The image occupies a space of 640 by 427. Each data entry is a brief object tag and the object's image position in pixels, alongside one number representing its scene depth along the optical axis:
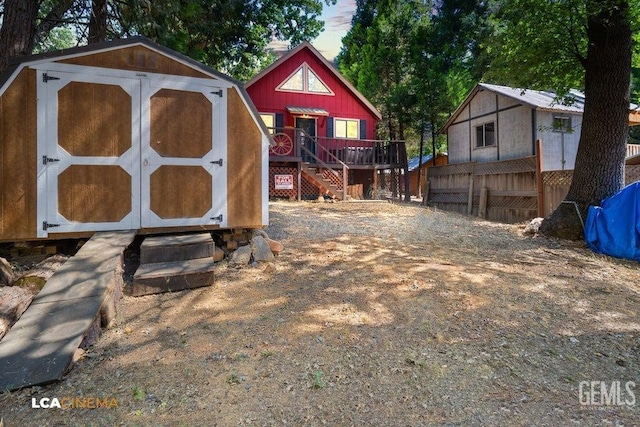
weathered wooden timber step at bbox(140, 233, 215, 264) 4.41
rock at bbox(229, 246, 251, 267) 5.18
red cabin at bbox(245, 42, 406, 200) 13.84
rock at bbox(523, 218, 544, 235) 8.22
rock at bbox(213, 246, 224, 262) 5.25
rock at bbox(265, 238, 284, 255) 5.62
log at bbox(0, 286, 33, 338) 2.93
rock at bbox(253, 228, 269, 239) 5.70
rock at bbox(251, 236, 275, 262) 5.30
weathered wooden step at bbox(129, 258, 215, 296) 3.99
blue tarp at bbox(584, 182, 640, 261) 6.05
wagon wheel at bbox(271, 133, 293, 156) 13.63
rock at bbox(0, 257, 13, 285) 3.88
